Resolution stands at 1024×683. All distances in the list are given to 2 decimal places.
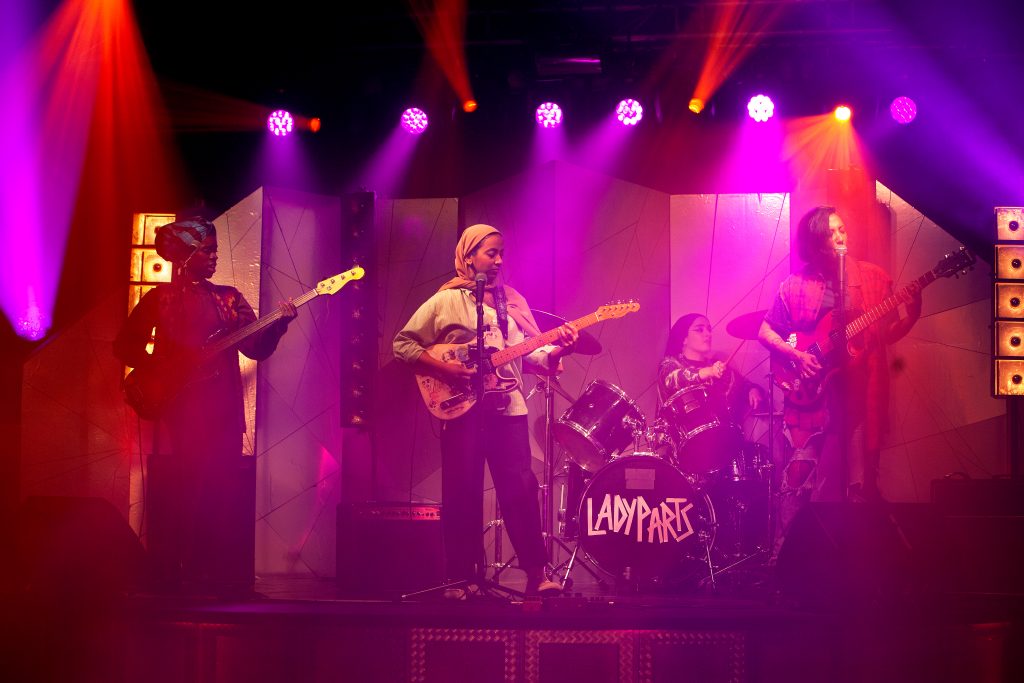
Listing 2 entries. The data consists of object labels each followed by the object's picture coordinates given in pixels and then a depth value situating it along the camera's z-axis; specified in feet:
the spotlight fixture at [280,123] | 26.40
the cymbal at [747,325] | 25.45
